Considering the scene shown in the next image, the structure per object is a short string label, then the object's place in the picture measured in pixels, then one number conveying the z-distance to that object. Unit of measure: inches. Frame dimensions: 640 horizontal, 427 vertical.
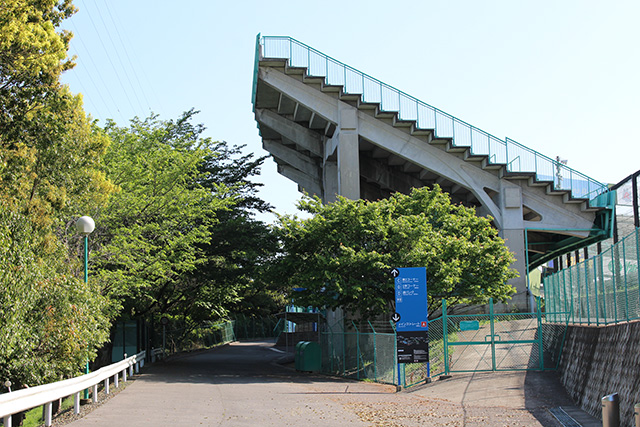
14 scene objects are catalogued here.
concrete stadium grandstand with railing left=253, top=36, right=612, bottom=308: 1310.3
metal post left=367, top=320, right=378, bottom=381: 892.2
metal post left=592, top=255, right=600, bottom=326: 631.8
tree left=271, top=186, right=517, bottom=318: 968.9
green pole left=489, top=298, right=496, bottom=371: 795.2
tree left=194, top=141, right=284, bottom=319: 1336.1
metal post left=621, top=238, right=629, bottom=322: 521.7
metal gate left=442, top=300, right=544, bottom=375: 799.1
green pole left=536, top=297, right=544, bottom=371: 788.6
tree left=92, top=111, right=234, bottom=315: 932.0
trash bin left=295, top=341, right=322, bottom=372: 1125.7
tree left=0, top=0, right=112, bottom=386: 528.4
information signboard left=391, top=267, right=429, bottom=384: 774.5
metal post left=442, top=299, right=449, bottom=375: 796.6
